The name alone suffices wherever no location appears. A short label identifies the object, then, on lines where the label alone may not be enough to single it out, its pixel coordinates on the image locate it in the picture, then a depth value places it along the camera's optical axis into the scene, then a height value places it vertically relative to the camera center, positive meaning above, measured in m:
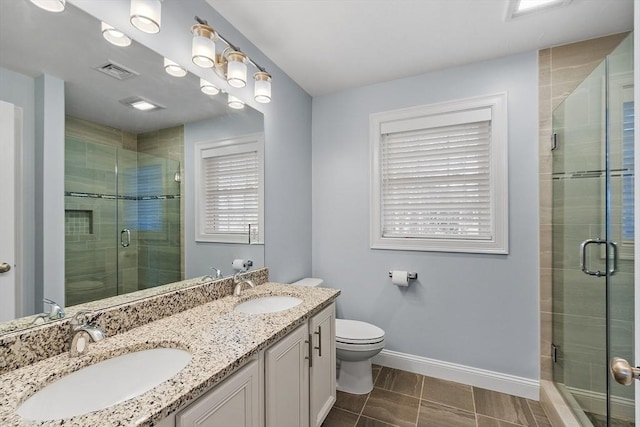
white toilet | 2.05 -1.00
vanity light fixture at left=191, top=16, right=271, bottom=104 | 1.44 +0.84
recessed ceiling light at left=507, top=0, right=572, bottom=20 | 1.61 +1.17
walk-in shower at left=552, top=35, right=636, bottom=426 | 1.36 -0.15
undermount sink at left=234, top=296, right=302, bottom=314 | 1.72 -0.56
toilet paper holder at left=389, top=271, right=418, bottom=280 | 2.40 -0.51
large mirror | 0.97 +0.25
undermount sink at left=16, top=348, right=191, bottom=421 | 0.79 -0.53
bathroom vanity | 0.73 -0.49
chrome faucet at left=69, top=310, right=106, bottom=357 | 0.95 -0.41
